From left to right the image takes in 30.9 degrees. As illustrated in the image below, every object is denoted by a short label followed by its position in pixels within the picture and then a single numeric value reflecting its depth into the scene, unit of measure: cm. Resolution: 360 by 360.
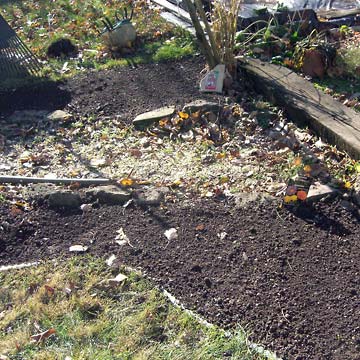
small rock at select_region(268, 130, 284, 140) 539
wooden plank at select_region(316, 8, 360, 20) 776
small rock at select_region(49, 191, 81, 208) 466
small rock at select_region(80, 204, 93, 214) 457
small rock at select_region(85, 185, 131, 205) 467
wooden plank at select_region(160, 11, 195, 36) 809
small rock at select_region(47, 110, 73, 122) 616
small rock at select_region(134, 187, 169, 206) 459
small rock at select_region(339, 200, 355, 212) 433
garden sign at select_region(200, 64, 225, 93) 618
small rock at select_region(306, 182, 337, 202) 443
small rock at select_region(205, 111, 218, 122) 577
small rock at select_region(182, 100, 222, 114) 585
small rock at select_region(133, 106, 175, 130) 587
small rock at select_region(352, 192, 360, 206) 438
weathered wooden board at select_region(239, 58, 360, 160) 502
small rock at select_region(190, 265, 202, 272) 391
